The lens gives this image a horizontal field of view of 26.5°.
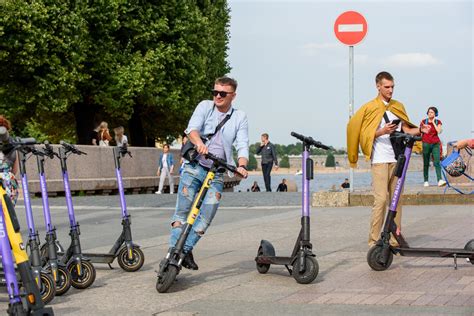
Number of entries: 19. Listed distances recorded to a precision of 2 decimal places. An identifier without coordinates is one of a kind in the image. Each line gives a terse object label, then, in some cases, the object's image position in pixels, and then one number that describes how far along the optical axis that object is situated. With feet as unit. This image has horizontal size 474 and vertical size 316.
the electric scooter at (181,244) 26.27
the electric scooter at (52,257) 26.22
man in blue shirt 28.25
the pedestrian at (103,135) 95.48
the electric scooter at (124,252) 30.40
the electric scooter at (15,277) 18.30
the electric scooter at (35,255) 24.40
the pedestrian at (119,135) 80.79
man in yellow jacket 33.50
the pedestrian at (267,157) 98.12
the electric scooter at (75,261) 27.43
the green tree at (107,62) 118.32
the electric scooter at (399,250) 29.76
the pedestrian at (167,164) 100.32
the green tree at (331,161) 505.33
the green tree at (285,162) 511.81
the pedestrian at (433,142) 68.80
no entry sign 59.41
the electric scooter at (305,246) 27.63
